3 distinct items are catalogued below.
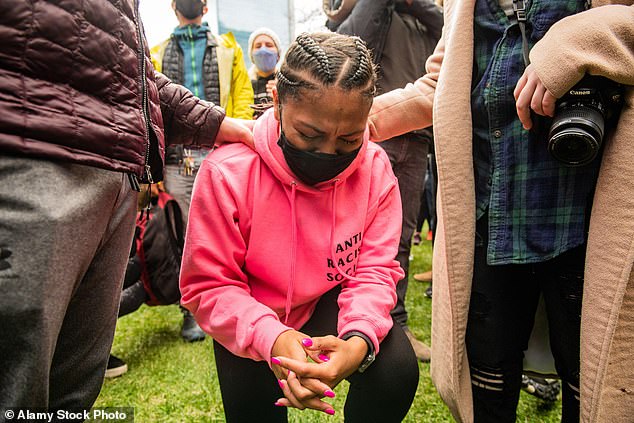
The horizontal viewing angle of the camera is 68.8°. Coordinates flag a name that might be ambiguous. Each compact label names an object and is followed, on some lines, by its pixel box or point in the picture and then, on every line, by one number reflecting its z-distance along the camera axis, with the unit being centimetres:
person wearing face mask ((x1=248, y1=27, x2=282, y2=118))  395
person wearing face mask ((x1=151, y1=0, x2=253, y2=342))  313
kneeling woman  117
